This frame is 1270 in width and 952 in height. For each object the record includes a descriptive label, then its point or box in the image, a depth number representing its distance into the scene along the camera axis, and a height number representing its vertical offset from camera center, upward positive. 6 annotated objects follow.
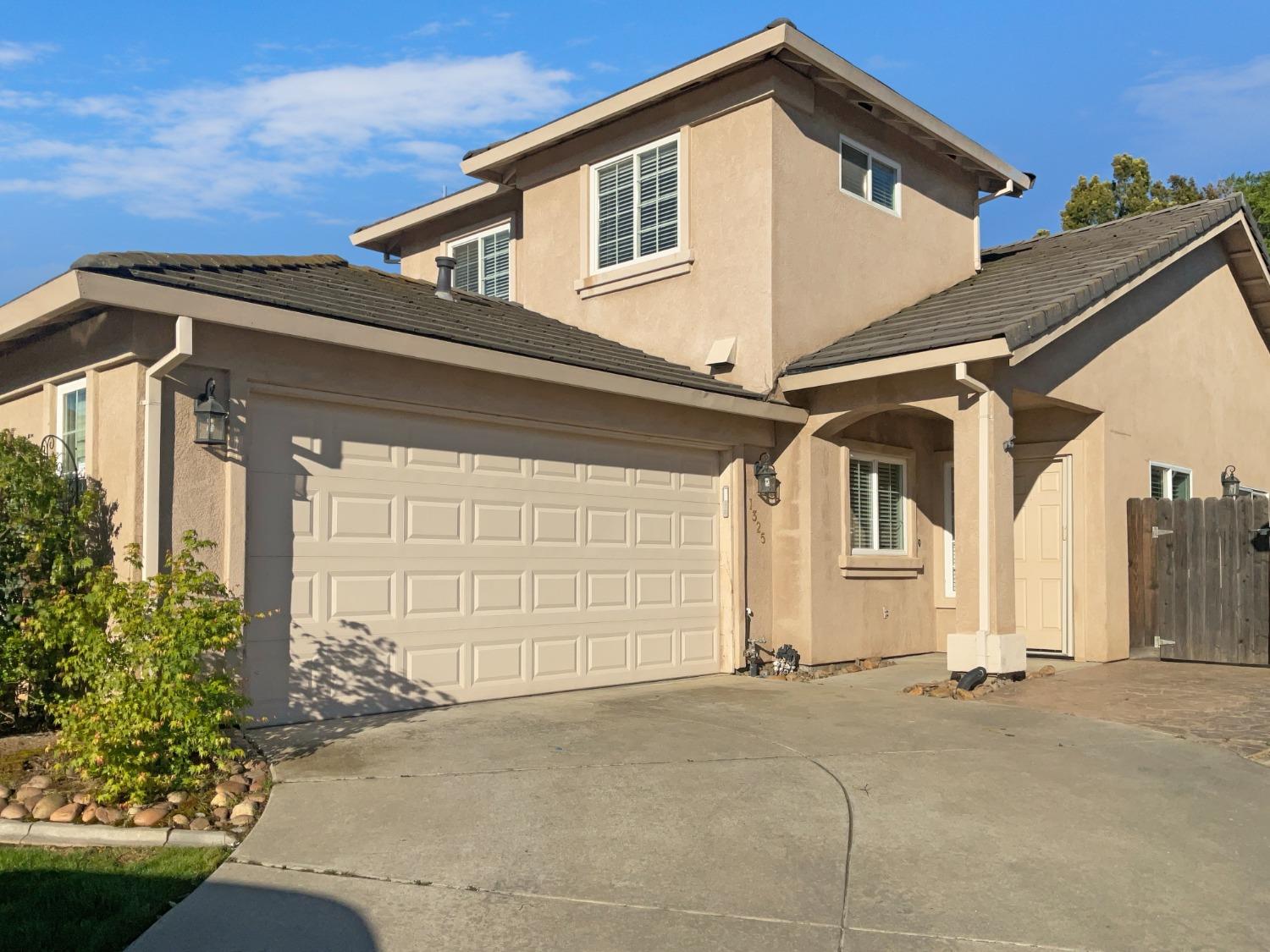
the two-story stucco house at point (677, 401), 7.81 +1.15
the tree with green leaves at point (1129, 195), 31.59 +9.70
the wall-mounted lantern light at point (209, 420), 7.34 +0.74
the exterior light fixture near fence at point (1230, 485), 14.20 +0.57
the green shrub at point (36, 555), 7.07 -0.16
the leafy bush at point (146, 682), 5.72 -0.83
